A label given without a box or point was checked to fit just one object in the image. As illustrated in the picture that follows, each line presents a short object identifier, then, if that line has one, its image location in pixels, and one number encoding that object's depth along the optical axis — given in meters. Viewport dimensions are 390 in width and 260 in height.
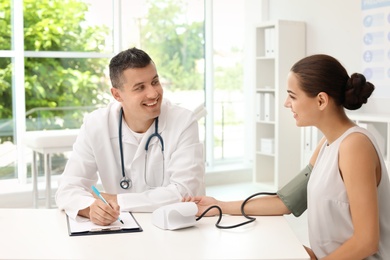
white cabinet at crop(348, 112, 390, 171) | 4.47
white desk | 1.50
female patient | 1.64
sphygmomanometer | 1.74
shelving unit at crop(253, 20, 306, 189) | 5.53
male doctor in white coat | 2.33
